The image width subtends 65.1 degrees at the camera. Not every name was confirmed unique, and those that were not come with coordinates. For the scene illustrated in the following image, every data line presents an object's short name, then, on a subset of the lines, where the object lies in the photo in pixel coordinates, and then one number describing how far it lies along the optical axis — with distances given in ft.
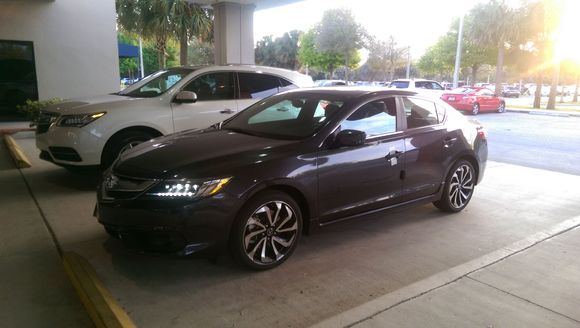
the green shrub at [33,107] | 40.04
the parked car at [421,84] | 65.82
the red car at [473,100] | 69.46
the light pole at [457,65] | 88.26
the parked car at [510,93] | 159.22
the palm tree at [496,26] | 93.45
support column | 43.37
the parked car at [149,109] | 20.54
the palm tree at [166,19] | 67.10
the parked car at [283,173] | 11.74
